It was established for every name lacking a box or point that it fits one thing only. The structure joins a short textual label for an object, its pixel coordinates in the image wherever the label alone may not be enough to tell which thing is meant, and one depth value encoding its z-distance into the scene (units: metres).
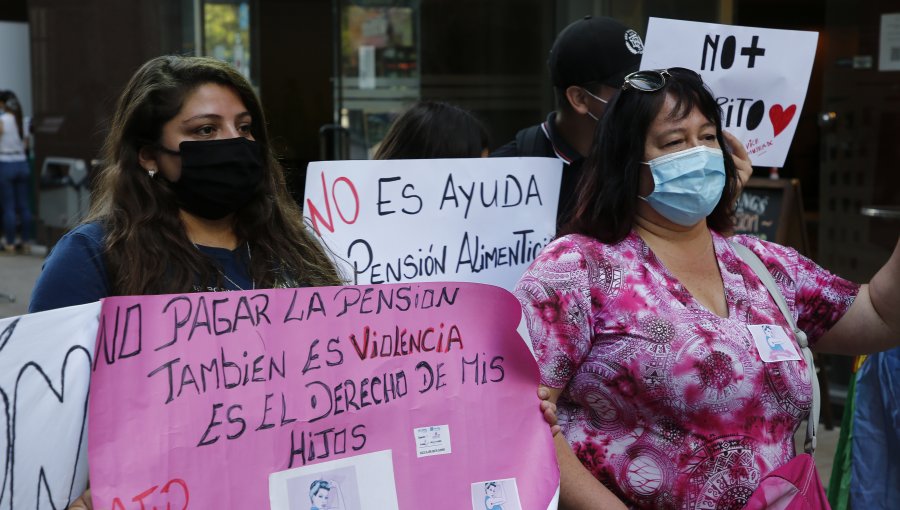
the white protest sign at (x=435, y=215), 3.14
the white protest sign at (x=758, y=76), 3.51
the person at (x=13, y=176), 12.93
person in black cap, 3.45
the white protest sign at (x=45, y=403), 1.81
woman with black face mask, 2.24
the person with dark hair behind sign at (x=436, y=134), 3.74
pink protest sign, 1.89
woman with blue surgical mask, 2.30
